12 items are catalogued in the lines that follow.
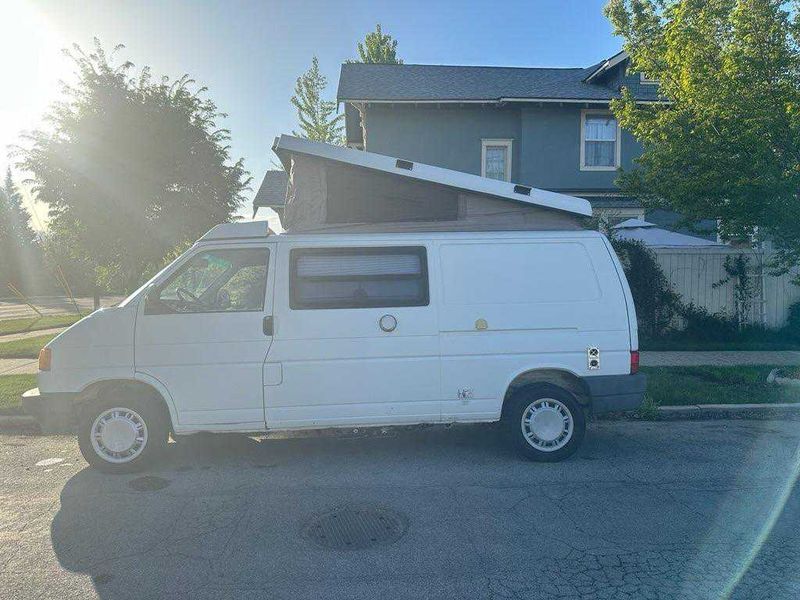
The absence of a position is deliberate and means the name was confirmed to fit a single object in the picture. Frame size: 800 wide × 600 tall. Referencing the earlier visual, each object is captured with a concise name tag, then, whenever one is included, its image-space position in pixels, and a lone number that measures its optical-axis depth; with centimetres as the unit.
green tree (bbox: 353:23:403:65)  3369
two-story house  1823
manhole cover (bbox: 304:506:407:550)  409
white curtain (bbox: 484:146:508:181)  1883
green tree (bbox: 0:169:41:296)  5133
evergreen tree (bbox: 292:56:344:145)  3200
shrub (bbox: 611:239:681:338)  1256
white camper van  531
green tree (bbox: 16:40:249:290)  1238
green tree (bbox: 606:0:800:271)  855
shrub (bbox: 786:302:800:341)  1269
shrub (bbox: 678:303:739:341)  1272
